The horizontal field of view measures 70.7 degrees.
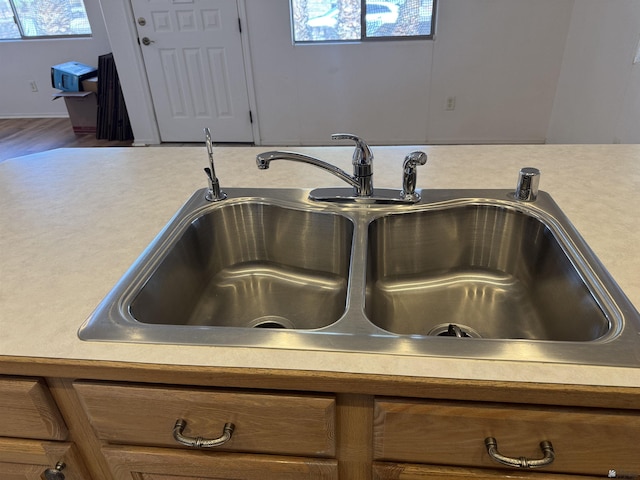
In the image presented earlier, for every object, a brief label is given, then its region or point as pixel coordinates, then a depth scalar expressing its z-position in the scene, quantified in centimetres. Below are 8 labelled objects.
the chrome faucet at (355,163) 104
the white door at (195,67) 379
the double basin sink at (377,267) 89
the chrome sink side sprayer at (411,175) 103
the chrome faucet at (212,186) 110
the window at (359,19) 363
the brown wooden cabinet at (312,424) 63
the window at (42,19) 488
